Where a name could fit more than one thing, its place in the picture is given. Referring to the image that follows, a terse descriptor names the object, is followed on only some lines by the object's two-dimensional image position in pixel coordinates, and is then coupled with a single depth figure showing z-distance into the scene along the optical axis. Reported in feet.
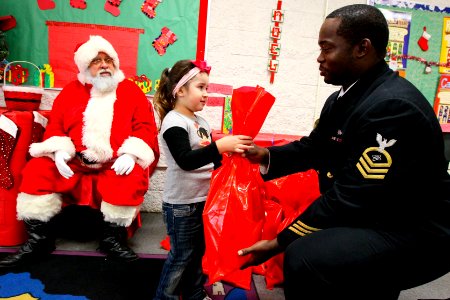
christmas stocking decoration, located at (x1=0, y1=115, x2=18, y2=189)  6.53
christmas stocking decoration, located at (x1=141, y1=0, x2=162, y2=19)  8.83
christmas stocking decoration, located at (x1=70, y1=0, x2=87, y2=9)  8.63
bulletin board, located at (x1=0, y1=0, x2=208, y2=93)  8.59
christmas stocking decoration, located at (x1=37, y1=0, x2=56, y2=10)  8.55
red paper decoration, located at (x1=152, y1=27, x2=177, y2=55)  9.02
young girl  4.37
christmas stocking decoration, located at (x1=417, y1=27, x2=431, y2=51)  9.97
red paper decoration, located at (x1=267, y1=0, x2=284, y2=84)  9.29
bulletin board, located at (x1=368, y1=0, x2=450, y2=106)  9.81
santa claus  6.48
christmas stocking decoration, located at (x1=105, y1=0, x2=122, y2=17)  8.73
